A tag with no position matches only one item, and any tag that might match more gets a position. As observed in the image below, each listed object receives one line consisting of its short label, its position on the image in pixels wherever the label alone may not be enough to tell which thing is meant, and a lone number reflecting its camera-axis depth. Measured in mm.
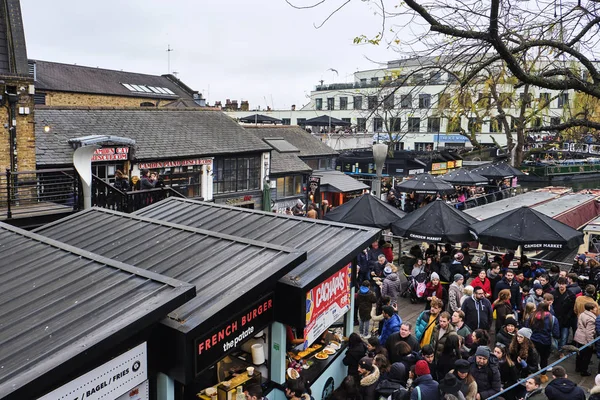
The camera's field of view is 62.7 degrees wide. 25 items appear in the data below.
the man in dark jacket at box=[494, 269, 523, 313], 11116
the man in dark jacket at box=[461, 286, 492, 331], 9820
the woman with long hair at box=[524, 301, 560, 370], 9141
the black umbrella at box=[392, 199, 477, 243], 13727
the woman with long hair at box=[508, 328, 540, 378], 8180
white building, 44212
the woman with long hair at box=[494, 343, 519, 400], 7797
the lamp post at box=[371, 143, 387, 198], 15305
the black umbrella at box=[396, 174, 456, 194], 21720
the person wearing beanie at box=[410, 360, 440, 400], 6668
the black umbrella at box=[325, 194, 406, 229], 15023
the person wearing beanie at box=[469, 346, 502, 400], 7363
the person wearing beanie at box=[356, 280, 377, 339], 10461
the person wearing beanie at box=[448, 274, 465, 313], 10648
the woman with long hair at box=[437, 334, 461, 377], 7820
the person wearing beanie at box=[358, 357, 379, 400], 7422
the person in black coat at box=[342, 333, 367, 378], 8328
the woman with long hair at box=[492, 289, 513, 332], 9820
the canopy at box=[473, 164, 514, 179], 27062
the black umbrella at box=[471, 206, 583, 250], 12484
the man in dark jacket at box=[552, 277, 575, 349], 10094
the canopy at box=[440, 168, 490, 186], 24812
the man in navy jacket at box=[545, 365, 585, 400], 6711
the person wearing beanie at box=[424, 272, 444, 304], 11934
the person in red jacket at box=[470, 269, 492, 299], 11055
